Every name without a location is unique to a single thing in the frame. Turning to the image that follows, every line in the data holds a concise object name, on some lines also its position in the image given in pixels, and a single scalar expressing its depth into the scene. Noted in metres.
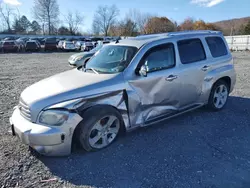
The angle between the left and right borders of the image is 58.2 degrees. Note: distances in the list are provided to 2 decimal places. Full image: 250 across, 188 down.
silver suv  3.13
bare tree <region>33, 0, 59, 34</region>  86.44
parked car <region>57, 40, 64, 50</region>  34.14
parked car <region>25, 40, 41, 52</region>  30.45
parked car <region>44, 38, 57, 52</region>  32.60
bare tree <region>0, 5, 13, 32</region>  83.09
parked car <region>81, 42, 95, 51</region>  30.91
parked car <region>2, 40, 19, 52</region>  29.02
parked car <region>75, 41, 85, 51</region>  34.30
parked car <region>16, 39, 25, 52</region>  30.39
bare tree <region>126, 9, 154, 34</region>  68.47
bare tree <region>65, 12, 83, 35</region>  87.44
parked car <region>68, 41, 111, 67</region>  12.17
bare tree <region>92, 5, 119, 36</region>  92.06
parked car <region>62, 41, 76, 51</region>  32.16
